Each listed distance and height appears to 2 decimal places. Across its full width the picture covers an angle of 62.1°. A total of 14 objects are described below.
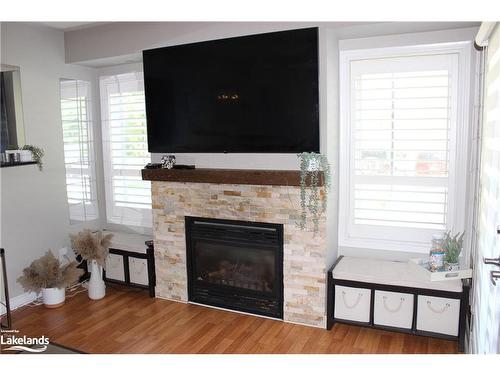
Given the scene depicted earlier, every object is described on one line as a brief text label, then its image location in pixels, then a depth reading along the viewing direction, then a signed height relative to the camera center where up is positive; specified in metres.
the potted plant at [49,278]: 3.72 -1.22
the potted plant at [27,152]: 3.62 -0.08
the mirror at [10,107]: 3.74 +0.33
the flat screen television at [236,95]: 3.13 +0.35
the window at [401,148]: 3.13 -0.10
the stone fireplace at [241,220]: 3.28 -0.70
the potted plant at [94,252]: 3.88 -1.03
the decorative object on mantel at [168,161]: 3.77 -0.19
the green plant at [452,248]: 2.95 -0.81
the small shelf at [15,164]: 3.44 -0.17
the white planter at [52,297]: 3.77 -1.40
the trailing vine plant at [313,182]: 3.10 -0.34
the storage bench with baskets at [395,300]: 2.90 -1.20
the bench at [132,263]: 4.00 -1.20
